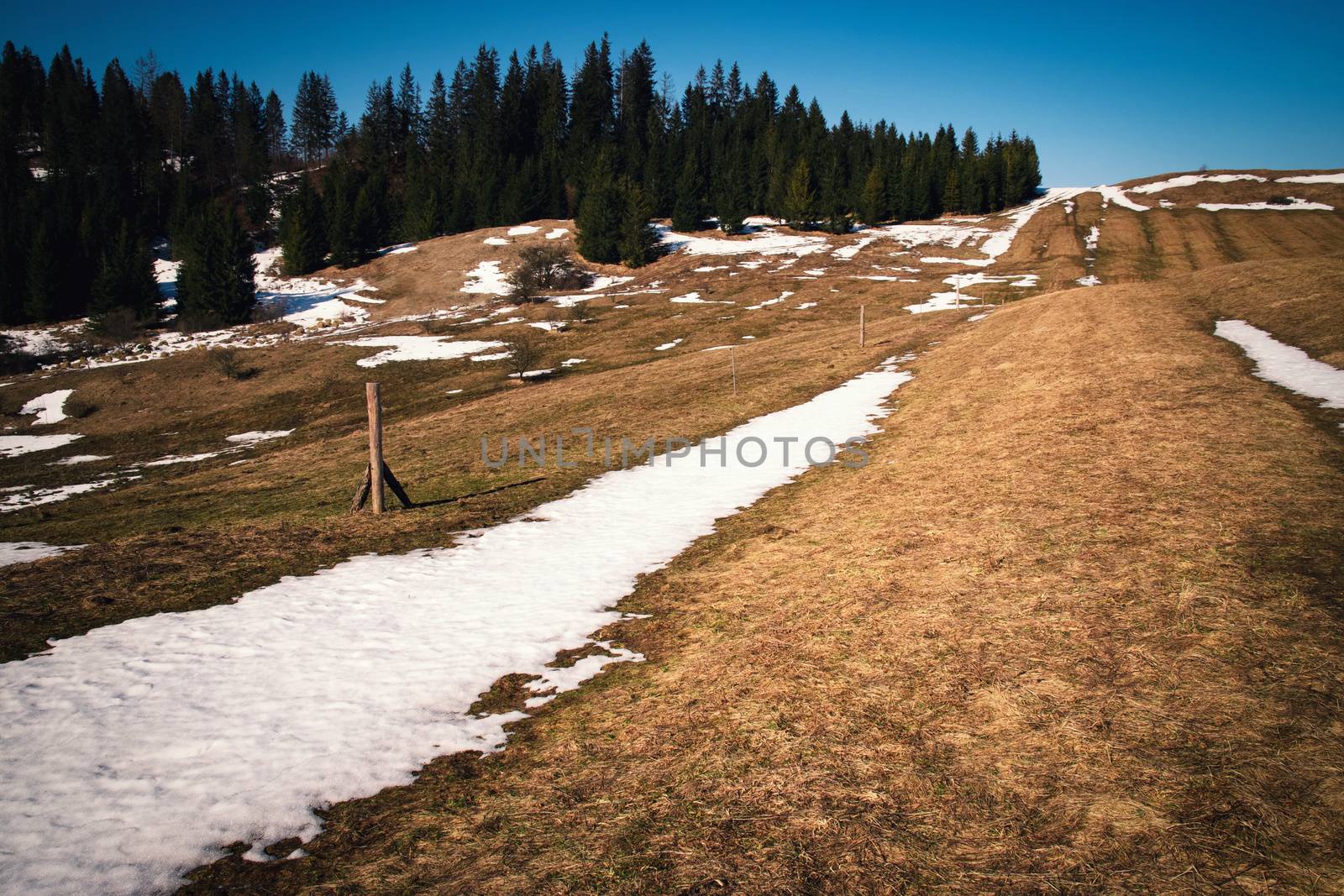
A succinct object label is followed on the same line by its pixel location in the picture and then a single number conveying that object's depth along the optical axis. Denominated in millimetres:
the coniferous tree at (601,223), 85312
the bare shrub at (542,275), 70062
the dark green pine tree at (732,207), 97750
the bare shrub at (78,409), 41500
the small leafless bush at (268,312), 73938
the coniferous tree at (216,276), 72188
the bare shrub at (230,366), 46250
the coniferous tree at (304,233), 88688
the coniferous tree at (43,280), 74750
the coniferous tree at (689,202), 100438
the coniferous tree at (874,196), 104750
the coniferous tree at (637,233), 84688
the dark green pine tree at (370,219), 92438
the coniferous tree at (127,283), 72062
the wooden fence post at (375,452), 15930
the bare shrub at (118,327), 65188
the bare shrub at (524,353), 42094
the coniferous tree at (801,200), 100688
